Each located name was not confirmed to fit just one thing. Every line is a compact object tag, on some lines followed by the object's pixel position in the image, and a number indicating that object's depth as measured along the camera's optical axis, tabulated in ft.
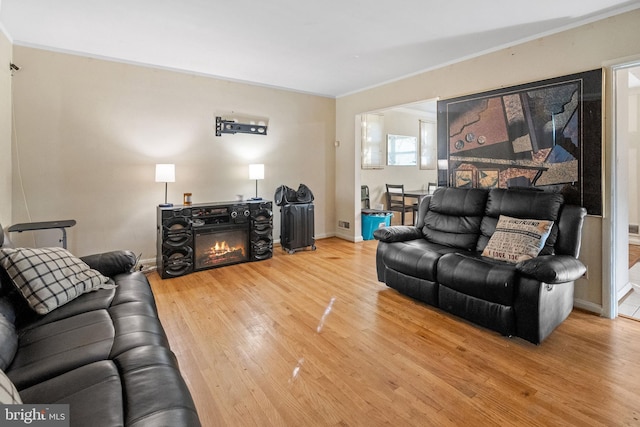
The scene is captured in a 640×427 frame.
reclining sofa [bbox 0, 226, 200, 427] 3.38
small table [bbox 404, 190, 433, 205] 20.31
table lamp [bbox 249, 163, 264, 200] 15.08
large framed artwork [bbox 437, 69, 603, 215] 9.18
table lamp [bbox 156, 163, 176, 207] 12.37
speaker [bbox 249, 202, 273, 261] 14.52
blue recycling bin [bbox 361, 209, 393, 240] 18.70
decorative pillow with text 8.56
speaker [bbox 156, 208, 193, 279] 12.26
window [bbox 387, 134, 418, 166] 22.43
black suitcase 15.94
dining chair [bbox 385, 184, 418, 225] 21.21
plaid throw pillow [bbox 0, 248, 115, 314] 5.61
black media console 12.37
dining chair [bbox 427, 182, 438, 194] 23.63
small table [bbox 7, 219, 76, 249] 9.70
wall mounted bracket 14.87
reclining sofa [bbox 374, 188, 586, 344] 7.45
